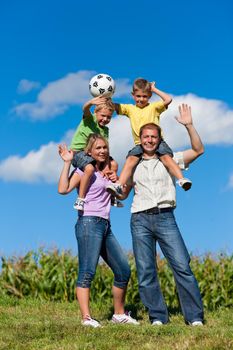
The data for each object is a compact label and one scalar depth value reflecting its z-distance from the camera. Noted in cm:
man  788
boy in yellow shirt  802
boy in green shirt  781
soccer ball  859
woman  772
